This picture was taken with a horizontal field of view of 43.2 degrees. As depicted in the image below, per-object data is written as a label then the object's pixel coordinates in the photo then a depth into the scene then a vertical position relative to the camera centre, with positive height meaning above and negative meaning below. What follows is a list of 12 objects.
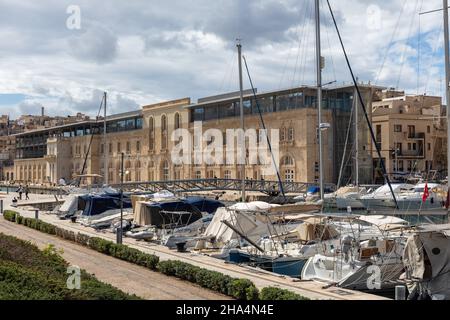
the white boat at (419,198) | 49.24 -2.88
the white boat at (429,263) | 17.70 -3.04
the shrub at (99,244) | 26.39 -3.64
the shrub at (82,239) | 29.52 -3.72
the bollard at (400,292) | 15.57 -3.47
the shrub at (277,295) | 14.98 -3.42
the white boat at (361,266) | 19.45 -3.54
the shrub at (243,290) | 16.30 -3.58
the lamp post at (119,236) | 28.22 -3.37
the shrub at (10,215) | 43.02 -3.57
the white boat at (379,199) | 51.08 -3.01
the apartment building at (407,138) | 79.40 +4.00
